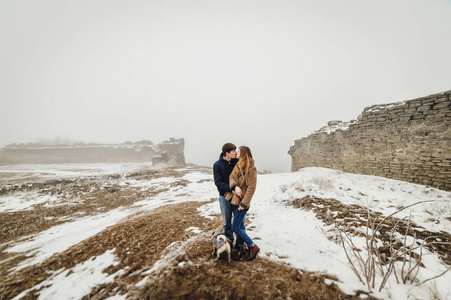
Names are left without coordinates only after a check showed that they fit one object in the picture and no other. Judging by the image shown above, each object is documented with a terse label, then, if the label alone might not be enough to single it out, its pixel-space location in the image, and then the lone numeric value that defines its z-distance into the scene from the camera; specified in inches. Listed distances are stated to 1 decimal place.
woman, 104.3
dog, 104.2
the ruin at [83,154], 1259.8
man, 112.1
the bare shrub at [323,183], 255.8
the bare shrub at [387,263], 80.8
